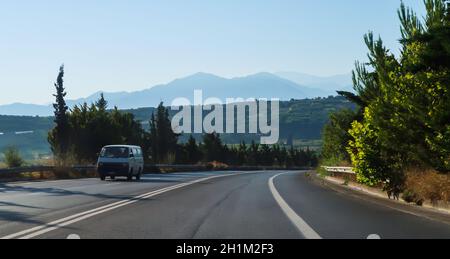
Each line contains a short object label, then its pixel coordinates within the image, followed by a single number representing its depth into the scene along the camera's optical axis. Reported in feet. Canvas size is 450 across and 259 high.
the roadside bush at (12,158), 128.26
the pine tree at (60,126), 158.30
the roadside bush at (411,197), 59.78
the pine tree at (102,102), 272.92
